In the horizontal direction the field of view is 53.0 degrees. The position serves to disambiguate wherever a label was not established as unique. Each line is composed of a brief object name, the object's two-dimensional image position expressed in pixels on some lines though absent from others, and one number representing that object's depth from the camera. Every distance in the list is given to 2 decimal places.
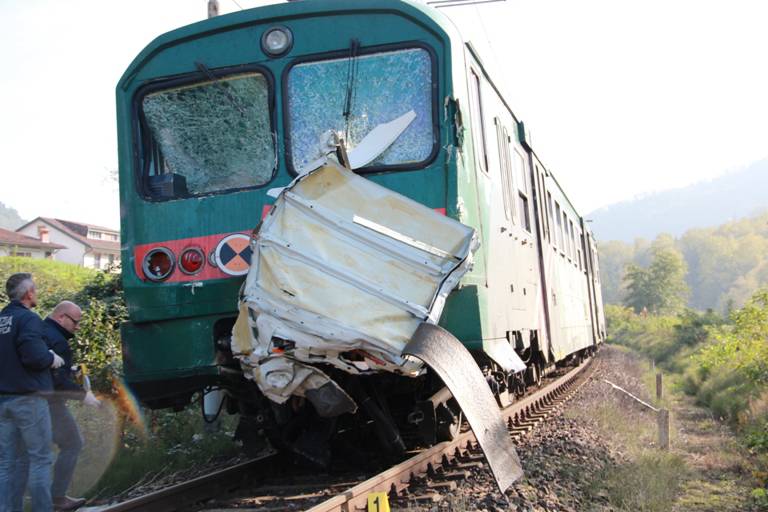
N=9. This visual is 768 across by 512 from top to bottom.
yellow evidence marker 4.18
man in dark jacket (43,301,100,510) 5.46
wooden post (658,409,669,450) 8.21
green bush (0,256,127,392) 9.58
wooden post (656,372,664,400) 14.80
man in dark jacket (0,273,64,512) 4.88
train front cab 5.14
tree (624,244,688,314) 83.62
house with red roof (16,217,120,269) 66.88
